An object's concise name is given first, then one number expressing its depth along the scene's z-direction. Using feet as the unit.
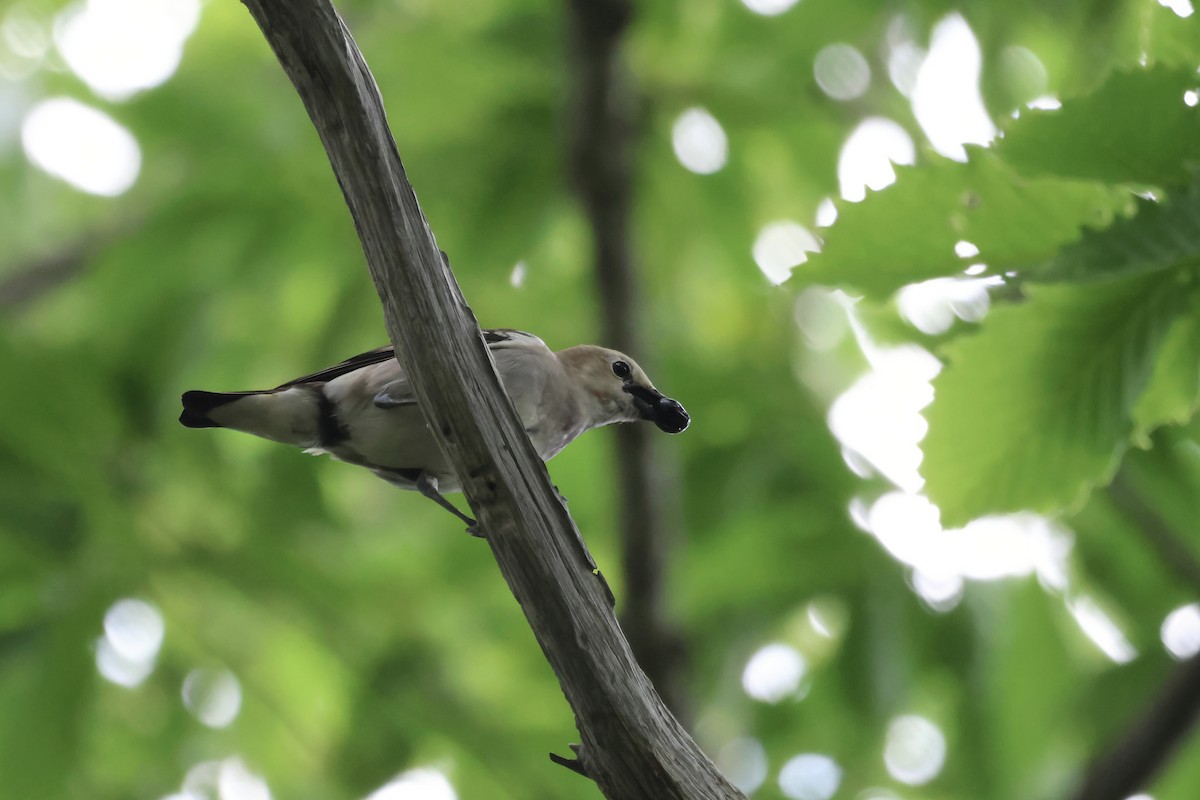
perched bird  30.27
